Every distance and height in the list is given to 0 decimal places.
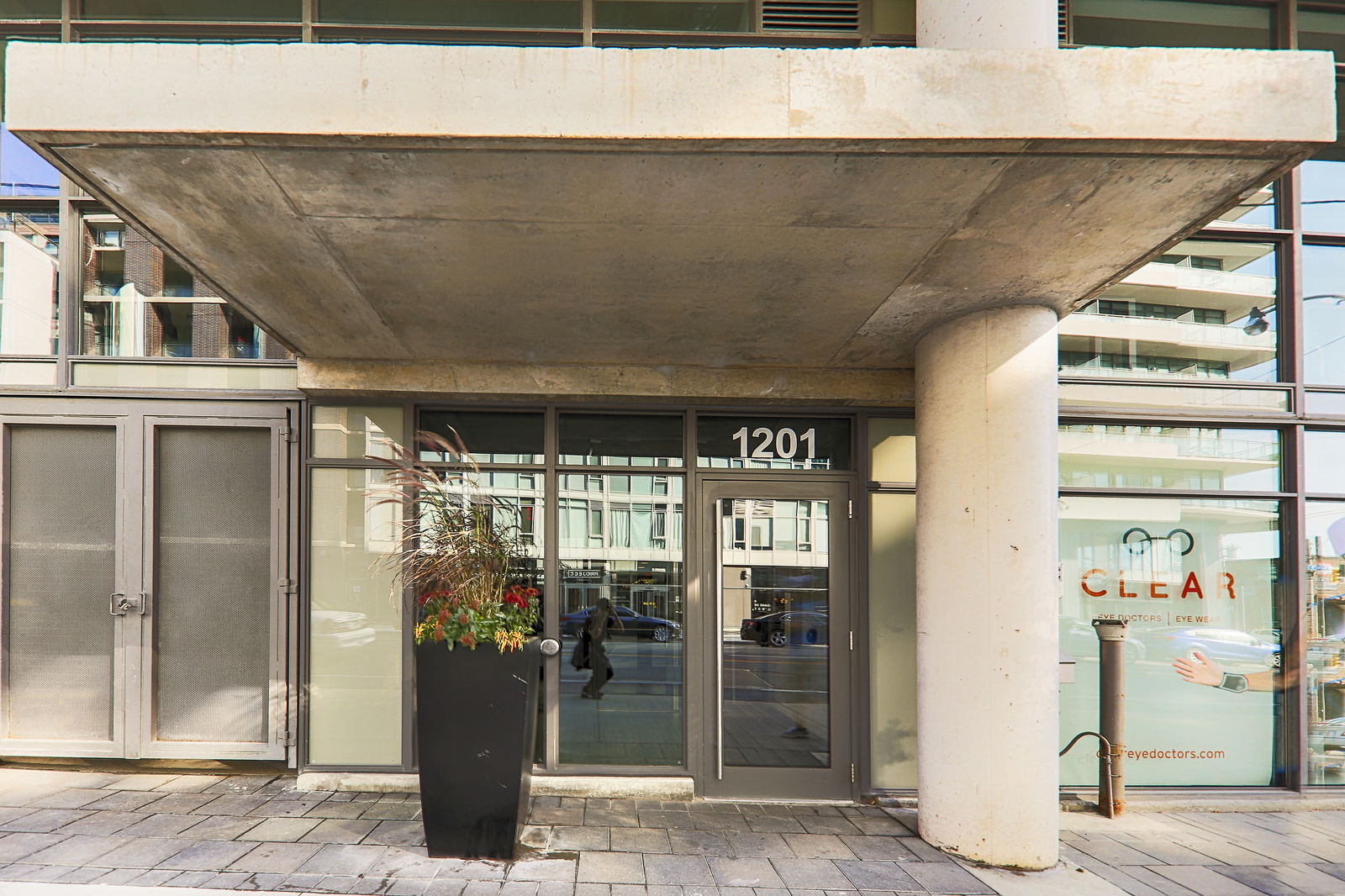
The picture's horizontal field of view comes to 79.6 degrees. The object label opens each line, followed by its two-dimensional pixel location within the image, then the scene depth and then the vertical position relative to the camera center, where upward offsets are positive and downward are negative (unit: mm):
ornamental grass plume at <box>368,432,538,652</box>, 4418 -518
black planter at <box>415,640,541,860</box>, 4367 -1439
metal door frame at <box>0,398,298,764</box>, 5699 -458
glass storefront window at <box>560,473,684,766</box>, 5645 -934
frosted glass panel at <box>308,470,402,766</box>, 5586 -1018
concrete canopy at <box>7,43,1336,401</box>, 2830 +1202
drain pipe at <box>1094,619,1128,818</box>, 5441 -1557
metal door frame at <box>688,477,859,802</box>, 5543 -1256
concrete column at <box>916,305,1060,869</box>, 4406 -672
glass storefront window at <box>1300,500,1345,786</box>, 5977 -1163
